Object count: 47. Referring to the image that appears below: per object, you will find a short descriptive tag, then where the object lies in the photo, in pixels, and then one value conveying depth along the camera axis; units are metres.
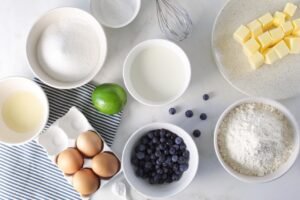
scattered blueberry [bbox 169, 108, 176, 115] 0.97
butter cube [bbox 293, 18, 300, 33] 0.92
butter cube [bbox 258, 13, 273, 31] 0.93
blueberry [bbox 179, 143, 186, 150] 0.92
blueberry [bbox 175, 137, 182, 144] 0.92
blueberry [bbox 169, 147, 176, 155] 0.92
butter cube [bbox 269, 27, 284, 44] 0.92
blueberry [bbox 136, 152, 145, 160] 0.92
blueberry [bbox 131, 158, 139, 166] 0.93
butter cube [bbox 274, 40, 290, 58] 0.92
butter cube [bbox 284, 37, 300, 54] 0.92
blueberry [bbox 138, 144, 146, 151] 0.92
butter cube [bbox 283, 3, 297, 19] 0.93
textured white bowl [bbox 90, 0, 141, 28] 0.96
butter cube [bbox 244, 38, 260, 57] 0.92
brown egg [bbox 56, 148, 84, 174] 0.91
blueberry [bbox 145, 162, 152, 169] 0.92
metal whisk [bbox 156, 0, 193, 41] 0.99
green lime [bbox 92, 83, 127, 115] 0.91
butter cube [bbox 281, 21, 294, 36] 0.92
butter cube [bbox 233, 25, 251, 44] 0.93
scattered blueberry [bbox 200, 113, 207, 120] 0.97
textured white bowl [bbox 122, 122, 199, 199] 0.90
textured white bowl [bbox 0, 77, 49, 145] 0.93
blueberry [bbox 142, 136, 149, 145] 0.93
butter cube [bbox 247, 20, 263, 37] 0.93
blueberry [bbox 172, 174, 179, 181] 0.92
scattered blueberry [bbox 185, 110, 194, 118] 0.97
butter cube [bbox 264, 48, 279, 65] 0.92
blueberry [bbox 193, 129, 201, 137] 0.97
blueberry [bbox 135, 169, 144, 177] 0.92
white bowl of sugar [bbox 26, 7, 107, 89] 0.92
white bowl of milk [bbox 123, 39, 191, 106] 0.94
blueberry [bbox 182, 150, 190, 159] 0.92
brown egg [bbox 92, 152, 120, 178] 0.91
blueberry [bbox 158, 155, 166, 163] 0.92
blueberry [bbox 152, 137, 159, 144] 0.92
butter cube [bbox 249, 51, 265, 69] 0.92
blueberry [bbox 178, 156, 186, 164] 0.91
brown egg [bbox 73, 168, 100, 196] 0.91
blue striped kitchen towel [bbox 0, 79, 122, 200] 0.97
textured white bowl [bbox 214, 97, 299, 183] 0.89
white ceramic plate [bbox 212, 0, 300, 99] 0.95
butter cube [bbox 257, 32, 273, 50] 0.92
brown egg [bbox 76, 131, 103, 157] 0.92
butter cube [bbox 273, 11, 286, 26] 0.93
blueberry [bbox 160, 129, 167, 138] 0.92
